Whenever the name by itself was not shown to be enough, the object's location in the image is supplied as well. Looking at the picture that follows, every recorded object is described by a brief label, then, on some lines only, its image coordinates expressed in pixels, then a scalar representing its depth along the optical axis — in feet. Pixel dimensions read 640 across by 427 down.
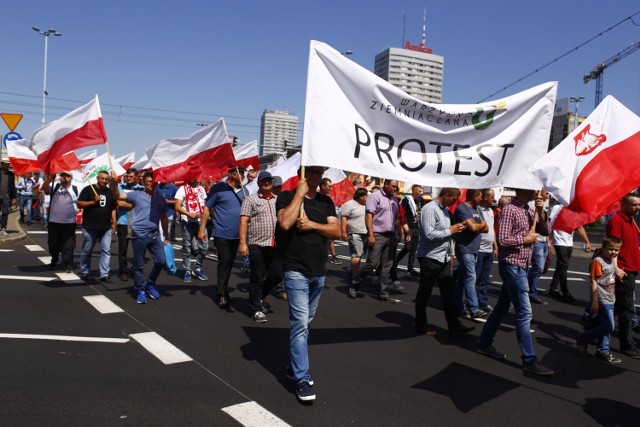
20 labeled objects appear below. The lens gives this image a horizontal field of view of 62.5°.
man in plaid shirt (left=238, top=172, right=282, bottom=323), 21.84
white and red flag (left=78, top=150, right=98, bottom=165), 54.08
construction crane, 258.98
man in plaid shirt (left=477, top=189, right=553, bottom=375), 16.58
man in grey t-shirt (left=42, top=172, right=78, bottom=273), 29.84
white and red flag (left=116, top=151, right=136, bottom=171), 65.57
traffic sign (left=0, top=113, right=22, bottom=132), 48.68
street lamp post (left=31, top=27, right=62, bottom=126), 120.05
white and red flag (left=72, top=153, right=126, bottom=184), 51.11
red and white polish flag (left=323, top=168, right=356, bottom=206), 42.55
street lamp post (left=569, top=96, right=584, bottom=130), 214.38
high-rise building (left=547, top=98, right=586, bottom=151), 273.33
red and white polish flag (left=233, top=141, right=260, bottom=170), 40.06
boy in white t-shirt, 18.06
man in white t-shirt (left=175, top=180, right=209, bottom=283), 29.89
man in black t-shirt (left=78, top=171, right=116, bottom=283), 28.25
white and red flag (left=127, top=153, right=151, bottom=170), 55.31
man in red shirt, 19.31
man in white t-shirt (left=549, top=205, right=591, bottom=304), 29.30
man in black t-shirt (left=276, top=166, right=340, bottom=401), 13.62
